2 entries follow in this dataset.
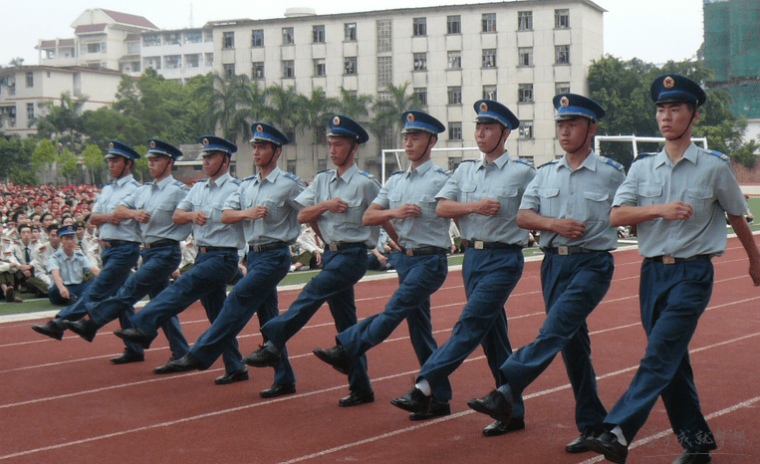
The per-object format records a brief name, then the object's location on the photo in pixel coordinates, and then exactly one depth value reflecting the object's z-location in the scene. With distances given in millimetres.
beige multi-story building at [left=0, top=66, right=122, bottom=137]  85006
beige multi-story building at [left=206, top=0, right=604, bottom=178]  54469
